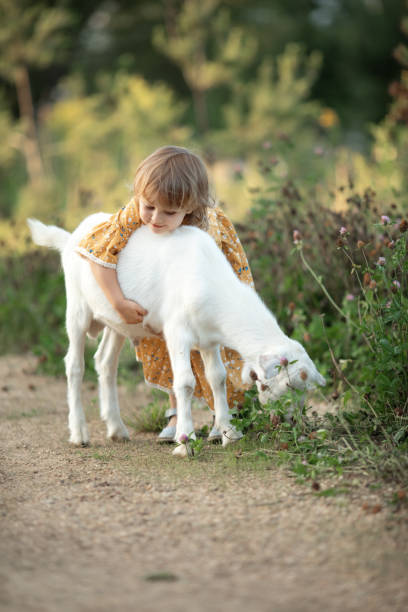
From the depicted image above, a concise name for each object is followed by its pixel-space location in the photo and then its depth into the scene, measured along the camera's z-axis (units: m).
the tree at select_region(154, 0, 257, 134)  15.72
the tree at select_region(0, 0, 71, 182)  14.39
